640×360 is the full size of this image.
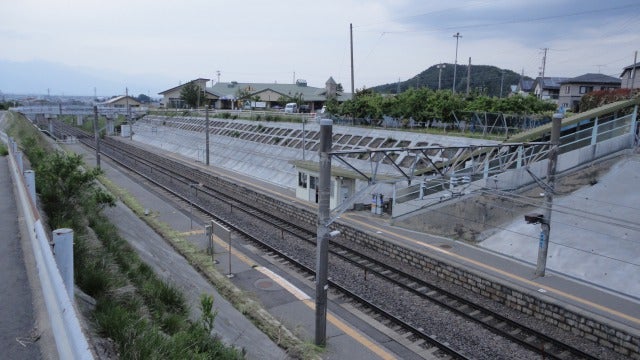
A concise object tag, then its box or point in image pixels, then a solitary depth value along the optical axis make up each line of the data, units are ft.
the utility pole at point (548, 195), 40.27
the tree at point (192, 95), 246.66
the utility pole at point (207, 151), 113.27
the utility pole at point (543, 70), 172.22
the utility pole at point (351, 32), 125.11
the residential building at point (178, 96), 272.72
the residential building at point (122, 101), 322.55
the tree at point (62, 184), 37.68
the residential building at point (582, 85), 153.07
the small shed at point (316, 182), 66.13
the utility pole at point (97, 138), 99.76
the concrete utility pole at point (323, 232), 29.71
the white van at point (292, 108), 183.36
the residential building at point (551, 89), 190.49
